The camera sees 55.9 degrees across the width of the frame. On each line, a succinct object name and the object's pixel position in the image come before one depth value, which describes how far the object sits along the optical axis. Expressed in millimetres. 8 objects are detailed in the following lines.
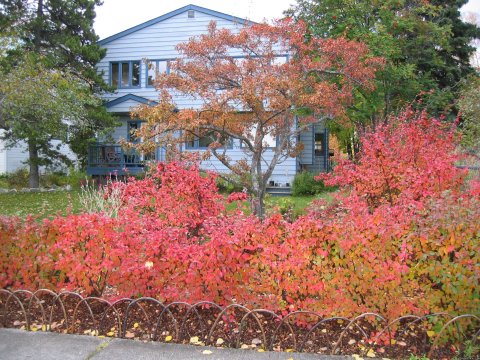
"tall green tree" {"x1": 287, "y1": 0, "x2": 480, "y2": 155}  15398
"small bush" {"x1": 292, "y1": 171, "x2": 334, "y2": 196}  16438
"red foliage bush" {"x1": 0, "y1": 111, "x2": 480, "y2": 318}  3639
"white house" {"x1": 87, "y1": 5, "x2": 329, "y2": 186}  19141
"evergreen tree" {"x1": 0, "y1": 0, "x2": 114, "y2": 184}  16797
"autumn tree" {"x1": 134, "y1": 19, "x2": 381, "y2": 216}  8867
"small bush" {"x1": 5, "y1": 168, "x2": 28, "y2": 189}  19891
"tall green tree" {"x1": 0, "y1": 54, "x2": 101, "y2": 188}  9141
